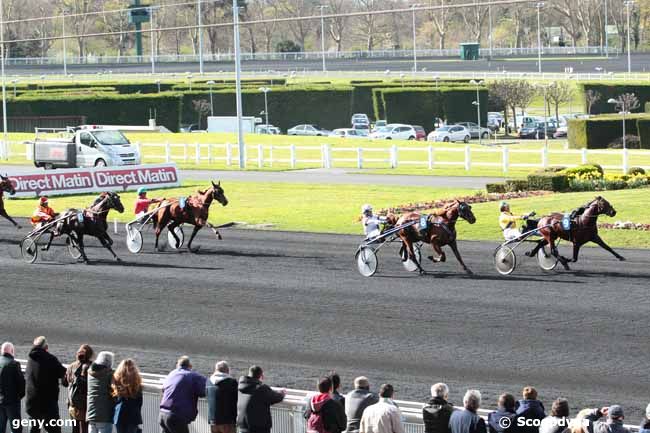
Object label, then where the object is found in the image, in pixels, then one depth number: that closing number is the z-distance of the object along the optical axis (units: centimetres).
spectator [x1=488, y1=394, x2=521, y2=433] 966
